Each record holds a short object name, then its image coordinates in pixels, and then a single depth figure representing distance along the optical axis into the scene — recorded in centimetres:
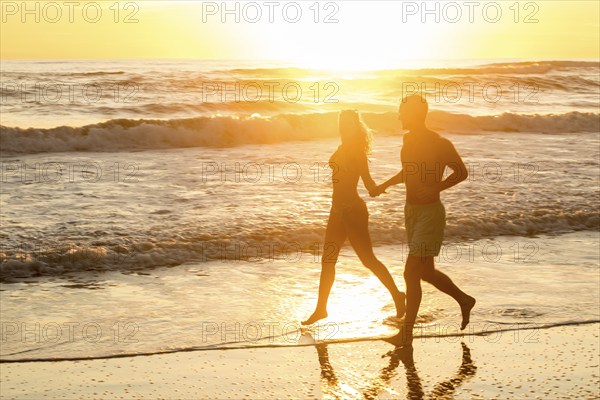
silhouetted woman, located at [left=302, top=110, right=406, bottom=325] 687
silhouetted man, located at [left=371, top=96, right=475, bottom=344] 609
